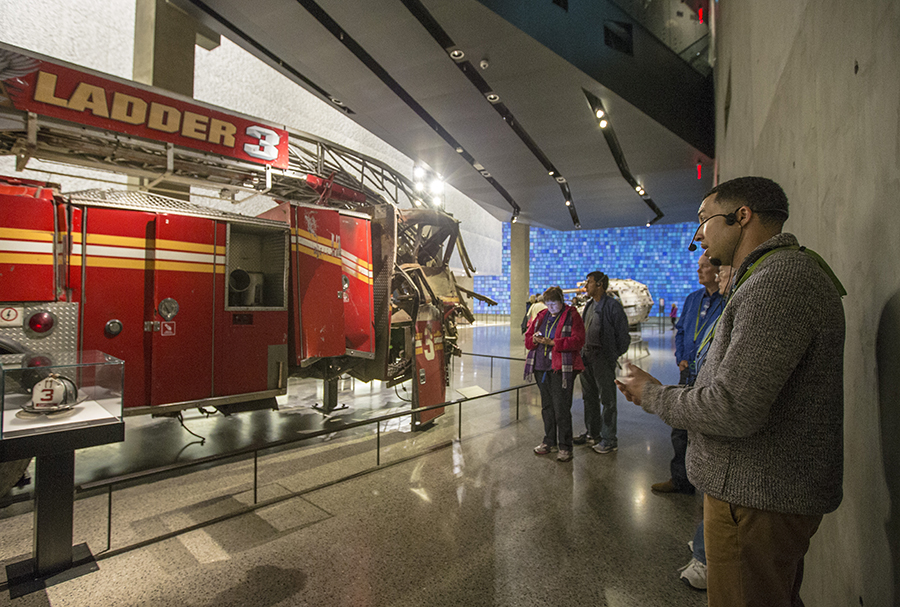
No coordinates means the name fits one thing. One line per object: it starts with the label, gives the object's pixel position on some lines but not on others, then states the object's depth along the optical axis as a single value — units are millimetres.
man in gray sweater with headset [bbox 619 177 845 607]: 1293
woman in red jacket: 4766
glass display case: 2047
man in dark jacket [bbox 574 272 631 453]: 5137
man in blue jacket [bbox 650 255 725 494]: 3650
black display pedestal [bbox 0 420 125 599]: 2715
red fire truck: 3521
